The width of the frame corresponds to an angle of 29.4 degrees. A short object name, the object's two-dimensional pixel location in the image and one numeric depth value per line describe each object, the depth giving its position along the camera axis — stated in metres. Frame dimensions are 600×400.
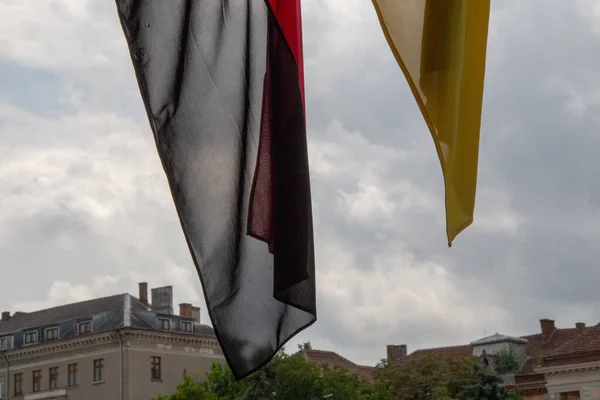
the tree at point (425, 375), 69.00
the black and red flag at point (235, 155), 6.46
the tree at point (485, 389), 48.91
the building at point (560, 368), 58.81
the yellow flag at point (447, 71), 6.77
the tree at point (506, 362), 75.56
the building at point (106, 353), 66.75
